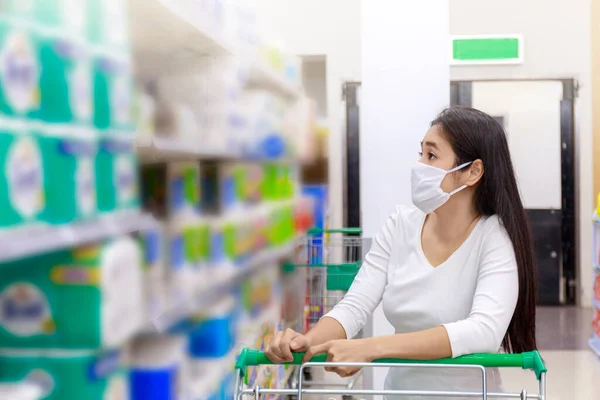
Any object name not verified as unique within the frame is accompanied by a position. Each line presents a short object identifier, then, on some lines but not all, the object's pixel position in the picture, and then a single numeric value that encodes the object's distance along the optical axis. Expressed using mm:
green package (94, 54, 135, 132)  1775
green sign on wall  7973
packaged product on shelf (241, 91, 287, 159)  3342
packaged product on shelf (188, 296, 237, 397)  2675
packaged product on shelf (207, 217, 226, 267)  2773
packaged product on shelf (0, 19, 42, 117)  1384
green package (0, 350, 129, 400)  1692
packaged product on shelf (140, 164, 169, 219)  2463
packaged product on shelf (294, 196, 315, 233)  4391
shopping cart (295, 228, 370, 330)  3402
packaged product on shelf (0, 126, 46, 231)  1410
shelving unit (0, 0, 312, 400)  1675
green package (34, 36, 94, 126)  1562
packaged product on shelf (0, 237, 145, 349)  1680
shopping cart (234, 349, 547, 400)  1440
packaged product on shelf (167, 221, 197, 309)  2387
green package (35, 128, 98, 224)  1568
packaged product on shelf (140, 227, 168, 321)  2177
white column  3045
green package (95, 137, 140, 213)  1795
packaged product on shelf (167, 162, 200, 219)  2475
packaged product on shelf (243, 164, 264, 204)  3334
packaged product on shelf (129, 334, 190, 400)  2191
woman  1840
